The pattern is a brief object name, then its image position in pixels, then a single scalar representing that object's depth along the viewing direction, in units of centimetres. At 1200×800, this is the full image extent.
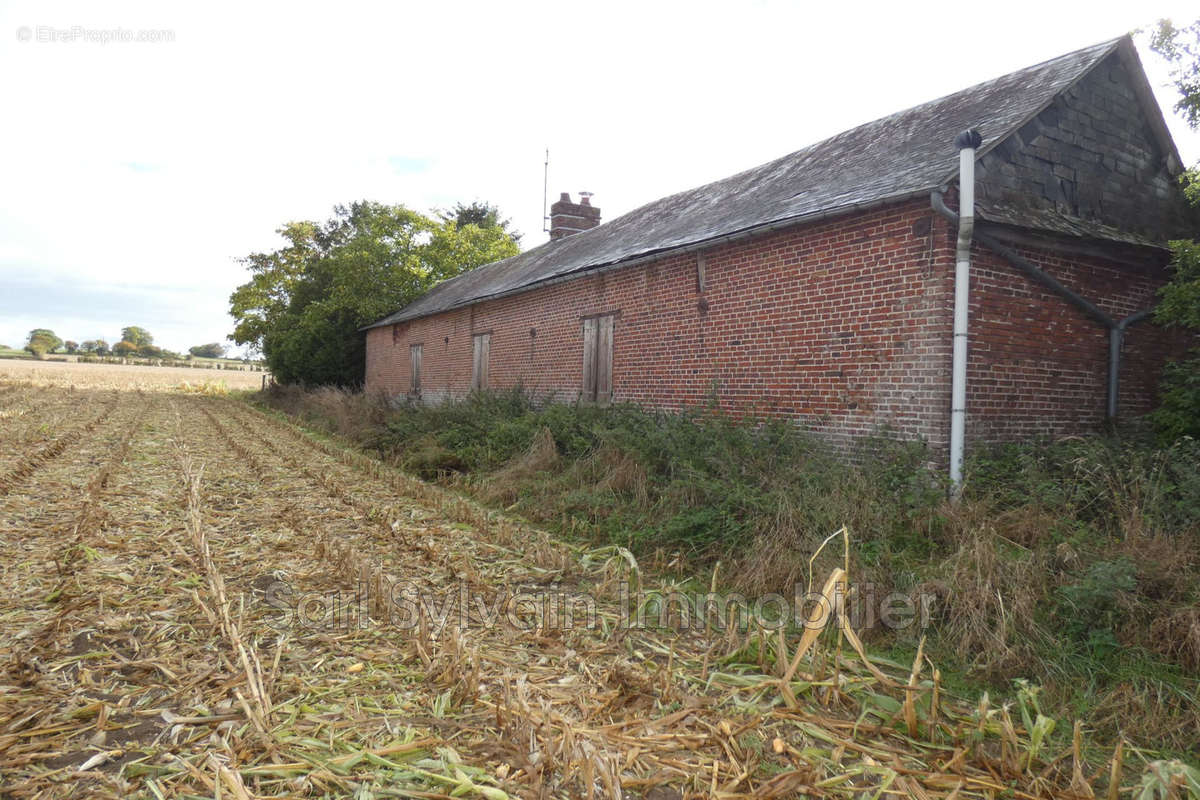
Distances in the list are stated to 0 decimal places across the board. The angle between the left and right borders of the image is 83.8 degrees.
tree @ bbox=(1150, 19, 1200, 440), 623
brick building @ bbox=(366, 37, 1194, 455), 668
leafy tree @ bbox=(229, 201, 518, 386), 2512
